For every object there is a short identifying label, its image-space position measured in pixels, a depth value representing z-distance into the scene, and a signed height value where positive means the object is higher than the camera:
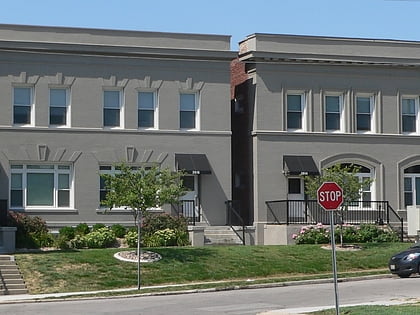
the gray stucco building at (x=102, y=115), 37.25 +4.04
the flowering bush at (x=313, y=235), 36.69 -1.08
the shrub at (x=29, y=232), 35.06 -0.89
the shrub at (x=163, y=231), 35.19 -0.87
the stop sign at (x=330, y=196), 18.56 +0.26
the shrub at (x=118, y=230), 36.34 -0.87
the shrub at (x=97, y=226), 36.28 -0.69
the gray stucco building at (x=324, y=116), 40.06 +4.26
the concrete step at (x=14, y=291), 27.11 -2.48
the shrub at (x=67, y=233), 35.59 -0.95
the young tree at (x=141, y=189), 30.80 +0.68
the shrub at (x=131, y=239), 34.88 -1.16
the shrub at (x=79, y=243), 34.78 -1.31
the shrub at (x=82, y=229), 36.09 -0.80
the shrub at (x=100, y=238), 34.72 -1.14
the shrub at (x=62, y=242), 34.78 -1.29
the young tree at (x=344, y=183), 34.59 +1.01
